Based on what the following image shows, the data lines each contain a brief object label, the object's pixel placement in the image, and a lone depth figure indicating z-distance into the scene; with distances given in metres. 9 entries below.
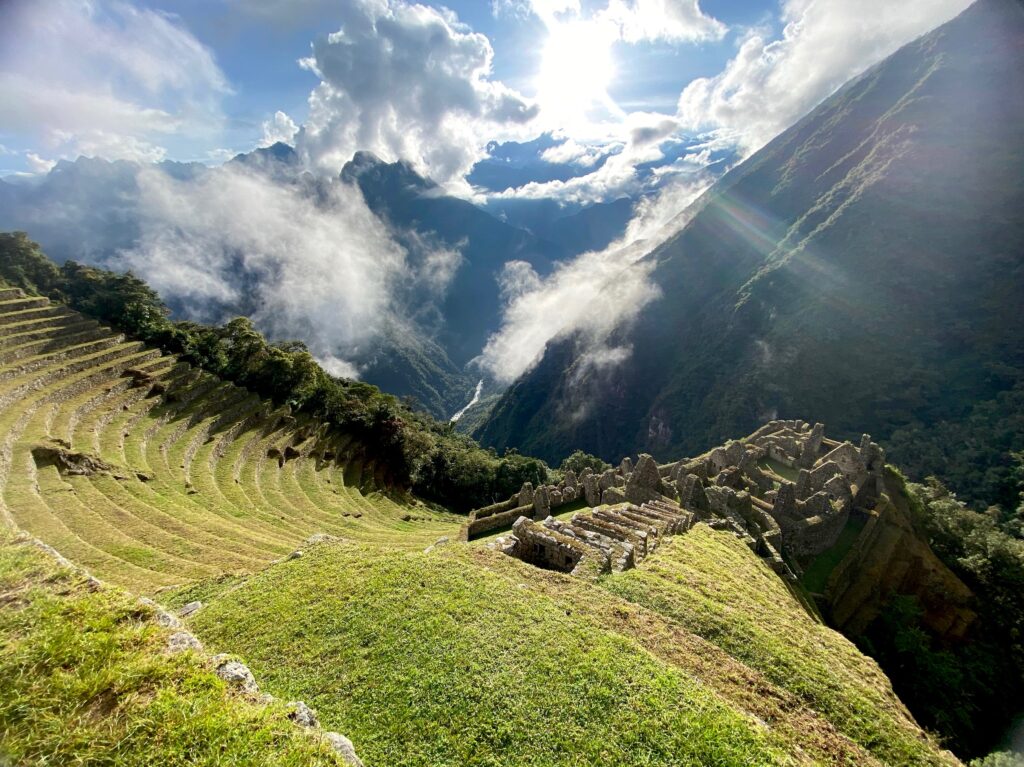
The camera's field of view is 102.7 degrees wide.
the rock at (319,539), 13.76
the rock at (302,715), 6.07
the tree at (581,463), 71.56
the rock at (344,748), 5.60
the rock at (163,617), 7.42
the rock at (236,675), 6.39
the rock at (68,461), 21.25
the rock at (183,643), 6.54
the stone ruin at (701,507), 14.35
